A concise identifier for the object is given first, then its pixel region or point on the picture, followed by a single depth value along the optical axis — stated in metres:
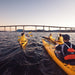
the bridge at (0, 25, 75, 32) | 131.38
